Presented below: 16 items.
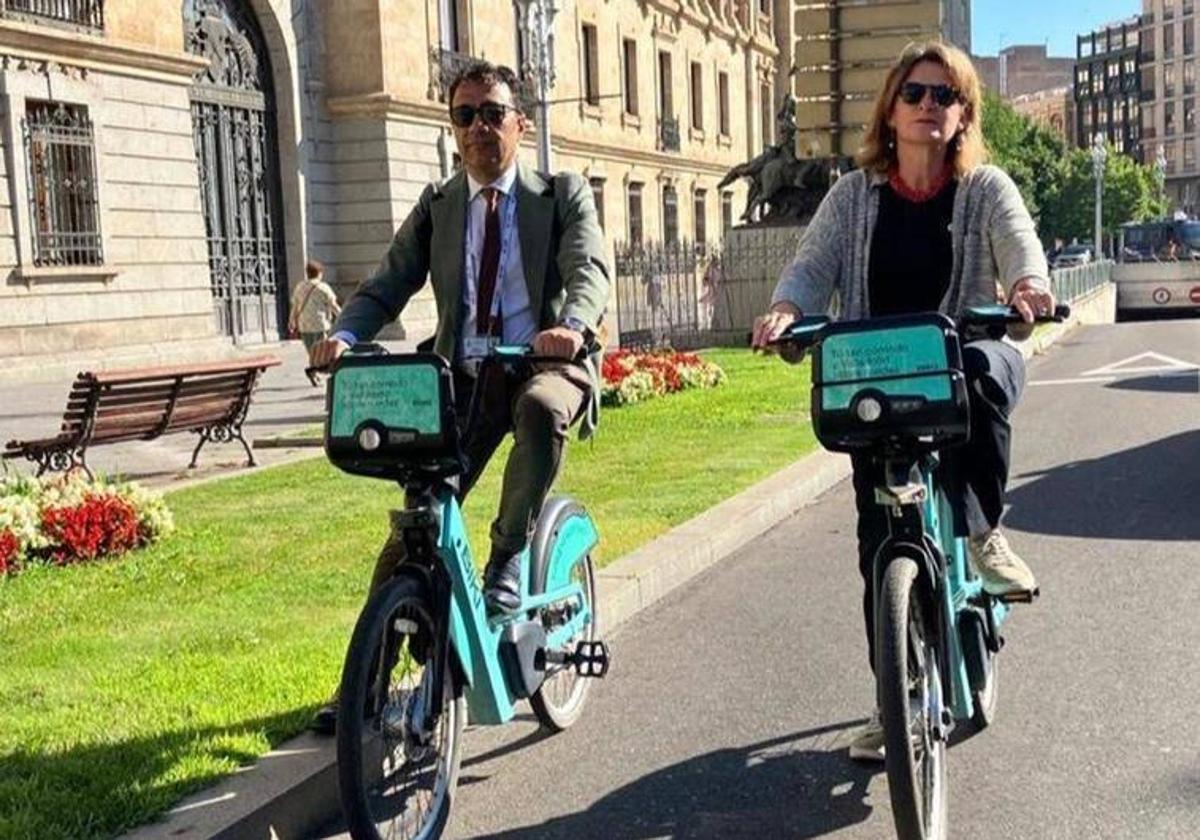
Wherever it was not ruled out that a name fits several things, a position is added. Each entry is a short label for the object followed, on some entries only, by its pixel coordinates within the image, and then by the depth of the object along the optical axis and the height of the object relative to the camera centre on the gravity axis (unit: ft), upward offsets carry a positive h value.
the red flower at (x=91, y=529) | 22.89 -3.92
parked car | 222.81 -0.79
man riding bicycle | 13.30 -0.02
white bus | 127.13 -3.65
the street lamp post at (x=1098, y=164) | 196.80 +12.64
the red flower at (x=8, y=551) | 21.66 -3.98
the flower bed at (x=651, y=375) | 47.50 -3.86
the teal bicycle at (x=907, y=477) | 10.44 -1.81
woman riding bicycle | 12.16 +0.09
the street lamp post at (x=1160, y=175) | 306.57 +16.55
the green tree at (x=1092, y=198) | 299.79 +11.62
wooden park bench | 31.30 -2.85
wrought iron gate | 80.59 +7.23
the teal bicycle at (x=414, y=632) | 10.73 -2.90
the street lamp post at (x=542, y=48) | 56.34 +10.07
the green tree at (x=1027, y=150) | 224.12 +18.86
